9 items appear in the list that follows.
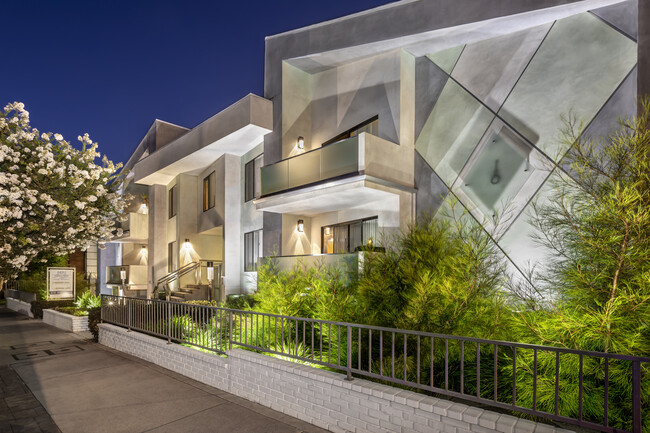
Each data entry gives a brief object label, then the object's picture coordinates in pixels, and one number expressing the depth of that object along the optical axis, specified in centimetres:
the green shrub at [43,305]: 1628
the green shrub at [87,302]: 1457
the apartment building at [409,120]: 774
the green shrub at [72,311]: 1371
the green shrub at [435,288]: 529
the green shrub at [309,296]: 627
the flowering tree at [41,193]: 1116
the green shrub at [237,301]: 1197
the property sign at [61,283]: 1546
